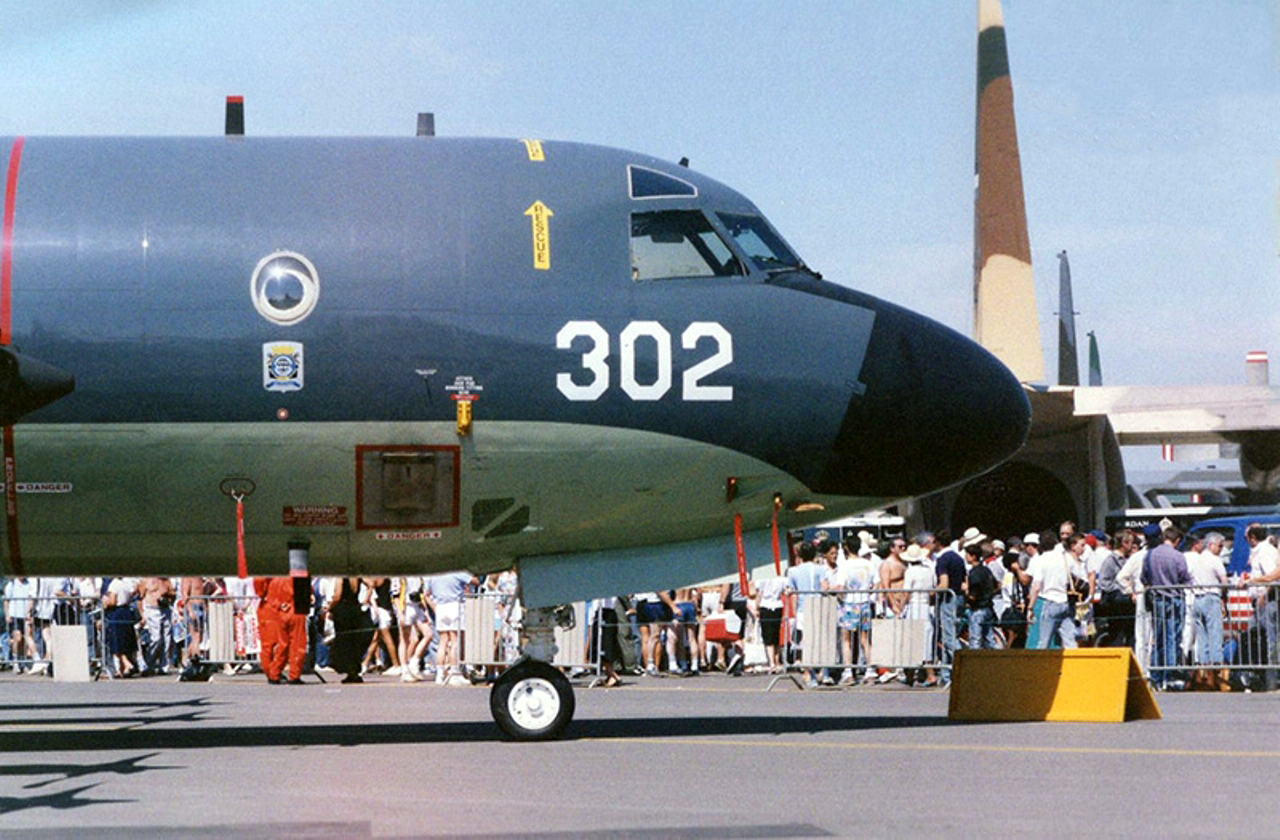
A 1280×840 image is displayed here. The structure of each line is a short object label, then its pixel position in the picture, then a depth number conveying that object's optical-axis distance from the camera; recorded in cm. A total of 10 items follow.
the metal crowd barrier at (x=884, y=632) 2336
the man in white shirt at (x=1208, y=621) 2319
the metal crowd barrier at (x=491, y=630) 2544
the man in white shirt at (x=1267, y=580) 2319
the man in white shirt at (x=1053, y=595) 2386
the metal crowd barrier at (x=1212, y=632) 2319
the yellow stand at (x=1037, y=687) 1722
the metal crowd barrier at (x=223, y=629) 2711
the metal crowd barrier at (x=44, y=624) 2873
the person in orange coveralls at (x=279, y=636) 2561
